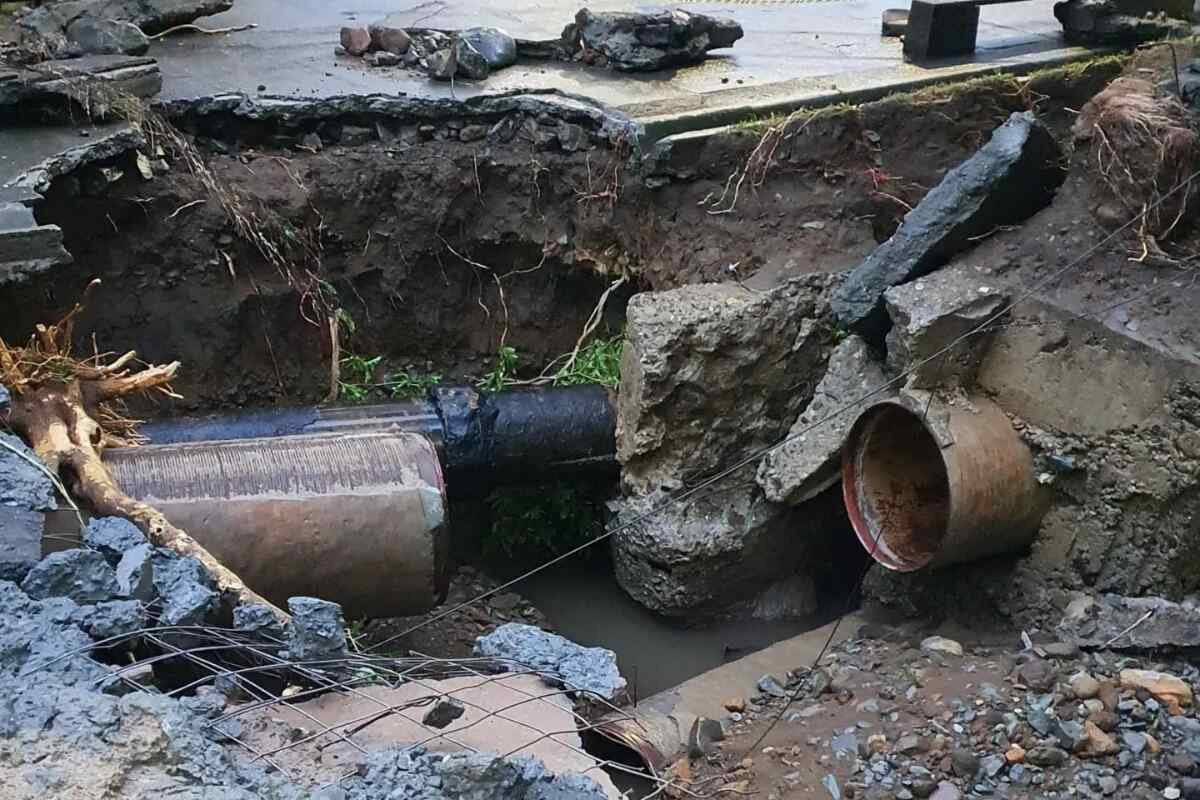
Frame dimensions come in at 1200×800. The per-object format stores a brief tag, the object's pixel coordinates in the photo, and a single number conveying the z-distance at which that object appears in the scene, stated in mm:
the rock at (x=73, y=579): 2818
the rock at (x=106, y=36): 5992
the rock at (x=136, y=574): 2895
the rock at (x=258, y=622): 2953
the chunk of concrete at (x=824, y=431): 5035
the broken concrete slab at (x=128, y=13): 6117
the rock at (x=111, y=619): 2701
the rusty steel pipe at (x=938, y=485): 4520
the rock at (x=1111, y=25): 6766
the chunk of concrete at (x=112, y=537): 3062
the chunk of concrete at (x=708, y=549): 5551
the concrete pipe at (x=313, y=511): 4020
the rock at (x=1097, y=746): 3684
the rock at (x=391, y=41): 6430
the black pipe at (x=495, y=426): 5523
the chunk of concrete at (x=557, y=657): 2885
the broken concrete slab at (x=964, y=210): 4879
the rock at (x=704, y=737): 4312
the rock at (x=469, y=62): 6117
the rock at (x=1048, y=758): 3705
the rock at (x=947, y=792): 3699
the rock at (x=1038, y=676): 3998
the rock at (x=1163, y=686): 3799
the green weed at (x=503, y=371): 6121
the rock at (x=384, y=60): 6348
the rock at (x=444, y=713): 2633
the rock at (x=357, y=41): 6438
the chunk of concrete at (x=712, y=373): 5309
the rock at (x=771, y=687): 4701
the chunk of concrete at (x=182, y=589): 2855
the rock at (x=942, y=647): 4477
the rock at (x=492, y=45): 6336
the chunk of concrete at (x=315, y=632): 2805
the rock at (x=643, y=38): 6500
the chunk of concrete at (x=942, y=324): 4676
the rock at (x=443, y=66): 6141
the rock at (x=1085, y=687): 3887
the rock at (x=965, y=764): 3748
